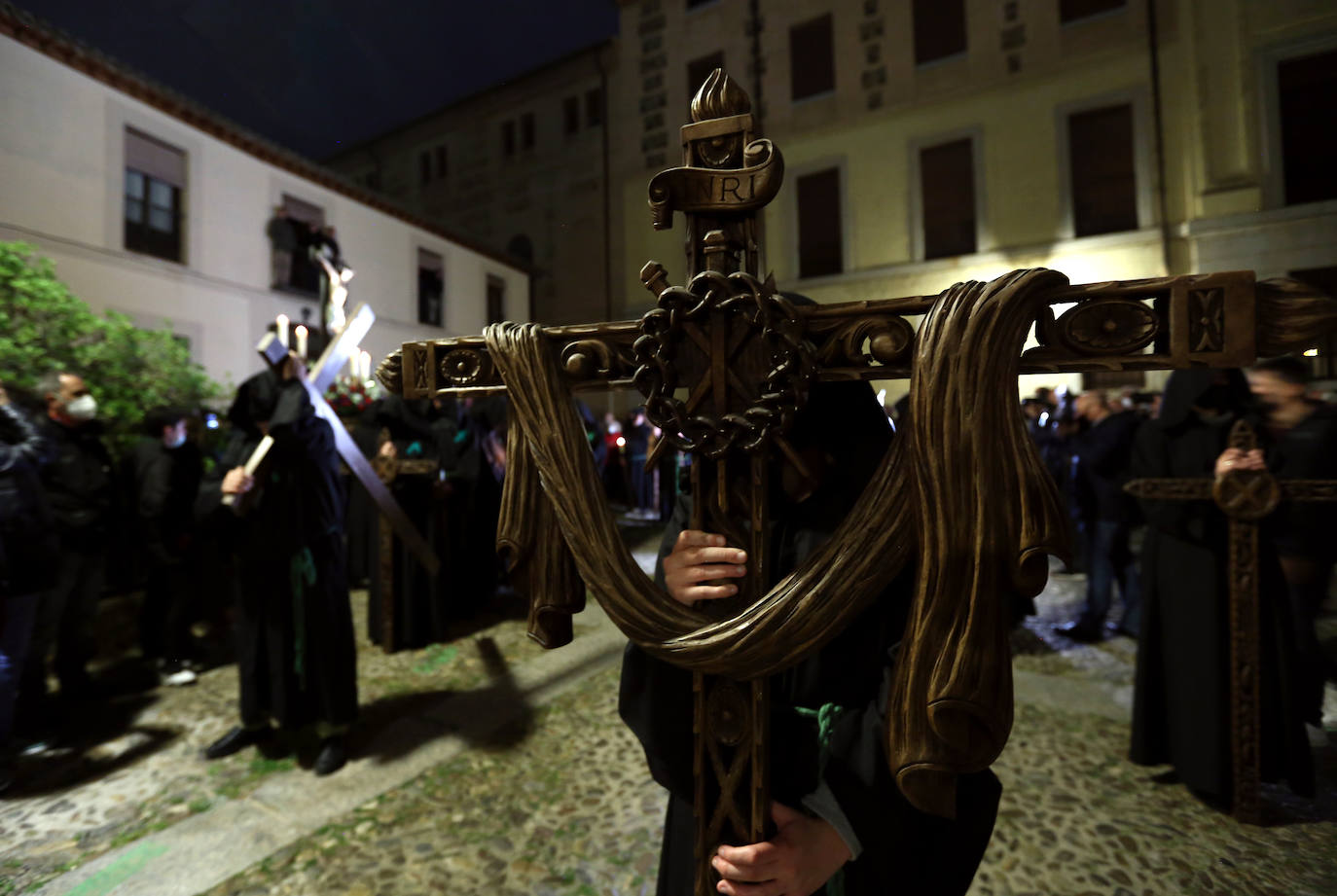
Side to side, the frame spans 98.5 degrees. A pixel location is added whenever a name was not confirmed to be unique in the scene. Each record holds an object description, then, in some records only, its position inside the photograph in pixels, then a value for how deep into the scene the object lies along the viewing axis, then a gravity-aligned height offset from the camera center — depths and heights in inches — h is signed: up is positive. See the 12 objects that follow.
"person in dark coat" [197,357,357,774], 111.7 -22.6
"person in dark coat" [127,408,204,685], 160.1 -15.2
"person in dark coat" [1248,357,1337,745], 92.3 -1.6
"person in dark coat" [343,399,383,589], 197.2 -14.5
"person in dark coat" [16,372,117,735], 133.6 -12.1
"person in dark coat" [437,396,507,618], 211.0 -12.4
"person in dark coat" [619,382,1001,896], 36.3 -17.8
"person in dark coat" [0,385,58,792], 108.0 -12.5
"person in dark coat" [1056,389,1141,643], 163.2 -17.4
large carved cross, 28.1 +1.4
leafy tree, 125.0 +37.8
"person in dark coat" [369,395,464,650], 177.8 -16.2
